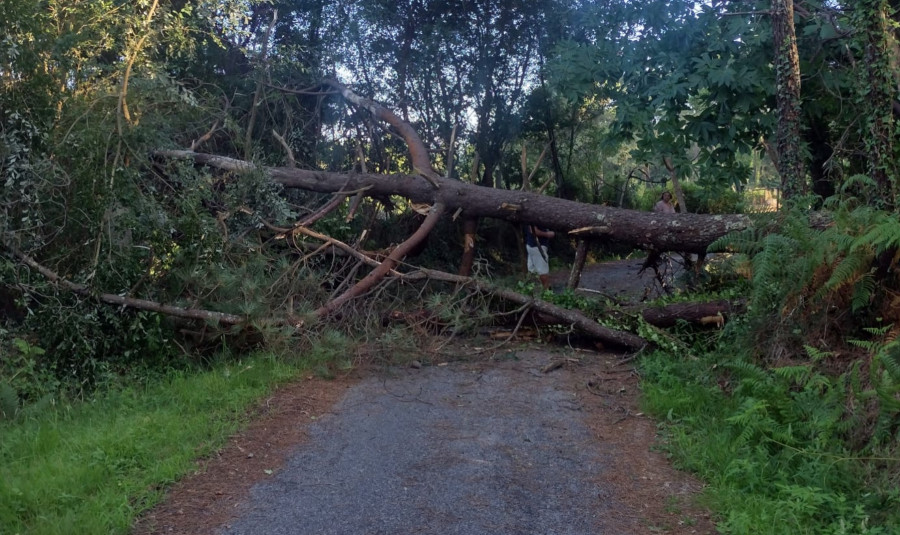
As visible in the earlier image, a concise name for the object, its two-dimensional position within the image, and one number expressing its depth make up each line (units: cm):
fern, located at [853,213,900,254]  552
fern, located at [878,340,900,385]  492
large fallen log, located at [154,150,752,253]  922
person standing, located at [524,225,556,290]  1201
